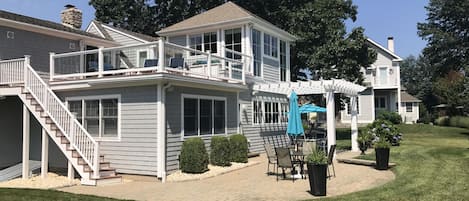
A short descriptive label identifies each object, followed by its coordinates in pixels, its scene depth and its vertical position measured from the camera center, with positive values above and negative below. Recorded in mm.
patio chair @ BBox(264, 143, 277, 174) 12188 -1250
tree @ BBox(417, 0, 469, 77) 45750 +8573
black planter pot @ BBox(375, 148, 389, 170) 12141 -1386
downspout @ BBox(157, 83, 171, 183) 12031 -513
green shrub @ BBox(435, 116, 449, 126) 37281 -972
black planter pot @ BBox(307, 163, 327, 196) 8641 -1424
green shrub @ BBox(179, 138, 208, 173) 12391 -1392
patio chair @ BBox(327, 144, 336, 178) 11453 -1211
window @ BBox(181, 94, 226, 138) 13234 -162
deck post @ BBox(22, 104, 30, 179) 13078 -1059
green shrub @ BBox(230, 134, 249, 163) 14531 -1347
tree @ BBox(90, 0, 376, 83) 25266 +5493
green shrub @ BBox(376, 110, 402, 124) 35988 -565
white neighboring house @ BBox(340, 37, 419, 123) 39531 +2456
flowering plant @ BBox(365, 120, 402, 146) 17750 -893
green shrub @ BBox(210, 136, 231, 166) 13812 -1387
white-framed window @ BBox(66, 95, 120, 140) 13102 -125
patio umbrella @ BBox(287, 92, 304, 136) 14742 -342
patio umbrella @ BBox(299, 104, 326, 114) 23250 +78
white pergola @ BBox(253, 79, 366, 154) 15266 +814
